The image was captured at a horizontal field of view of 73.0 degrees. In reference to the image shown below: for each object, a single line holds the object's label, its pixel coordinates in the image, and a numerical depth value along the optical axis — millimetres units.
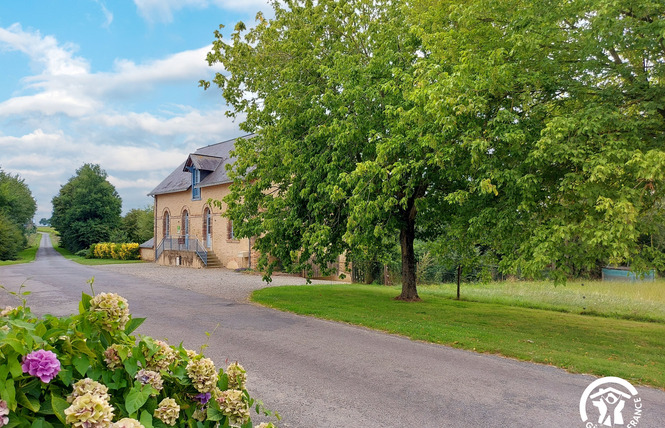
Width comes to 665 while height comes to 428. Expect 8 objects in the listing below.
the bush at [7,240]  40688
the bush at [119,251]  39969
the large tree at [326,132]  11266
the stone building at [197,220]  29641
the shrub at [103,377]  1733
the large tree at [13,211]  41406
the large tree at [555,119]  7785
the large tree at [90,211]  52500
